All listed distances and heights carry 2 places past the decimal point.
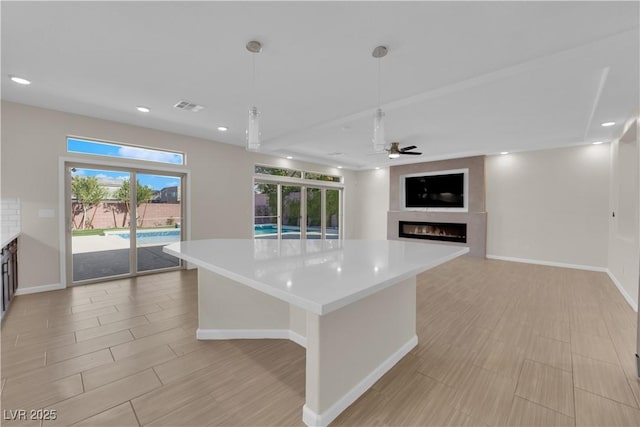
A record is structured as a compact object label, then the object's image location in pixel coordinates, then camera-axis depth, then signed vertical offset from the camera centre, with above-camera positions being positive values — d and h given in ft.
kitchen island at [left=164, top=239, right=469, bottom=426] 4.35 -2.11
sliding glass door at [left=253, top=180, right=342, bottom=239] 21.38 -0.03
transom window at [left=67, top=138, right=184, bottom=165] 13.01 +3.16
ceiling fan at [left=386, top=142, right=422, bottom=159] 15.87 +3.74
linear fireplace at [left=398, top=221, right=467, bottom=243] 22.21 -1.74
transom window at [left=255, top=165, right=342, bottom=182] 20.81 +3.27
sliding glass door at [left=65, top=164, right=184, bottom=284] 13.26 -0.50
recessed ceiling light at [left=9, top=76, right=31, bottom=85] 9.16 +4.52
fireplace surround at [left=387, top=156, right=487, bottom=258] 20.76 -0.21
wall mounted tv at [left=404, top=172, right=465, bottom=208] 22.26 +1.79
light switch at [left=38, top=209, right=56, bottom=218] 12.01 -0.14
